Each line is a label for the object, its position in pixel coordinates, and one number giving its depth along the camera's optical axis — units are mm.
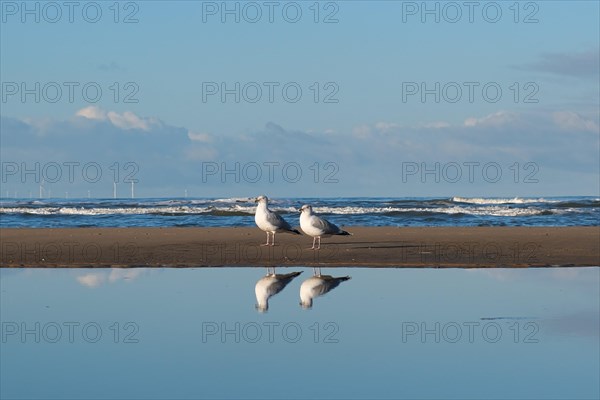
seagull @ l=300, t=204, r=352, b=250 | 19156
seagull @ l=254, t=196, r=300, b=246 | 20078
